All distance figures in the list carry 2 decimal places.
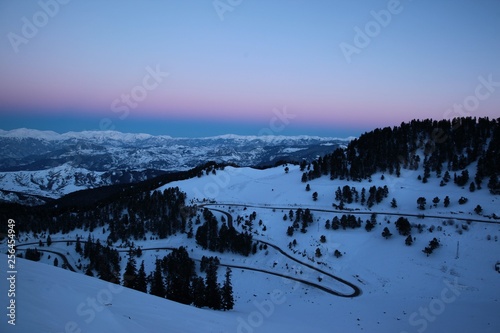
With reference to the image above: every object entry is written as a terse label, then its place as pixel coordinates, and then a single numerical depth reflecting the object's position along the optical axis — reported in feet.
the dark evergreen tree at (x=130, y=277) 156.25
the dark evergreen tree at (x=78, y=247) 310.33
